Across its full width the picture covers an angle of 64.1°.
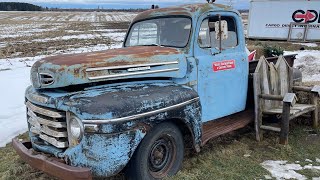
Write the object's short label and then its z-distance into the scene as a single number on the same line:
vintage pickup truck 2.51
